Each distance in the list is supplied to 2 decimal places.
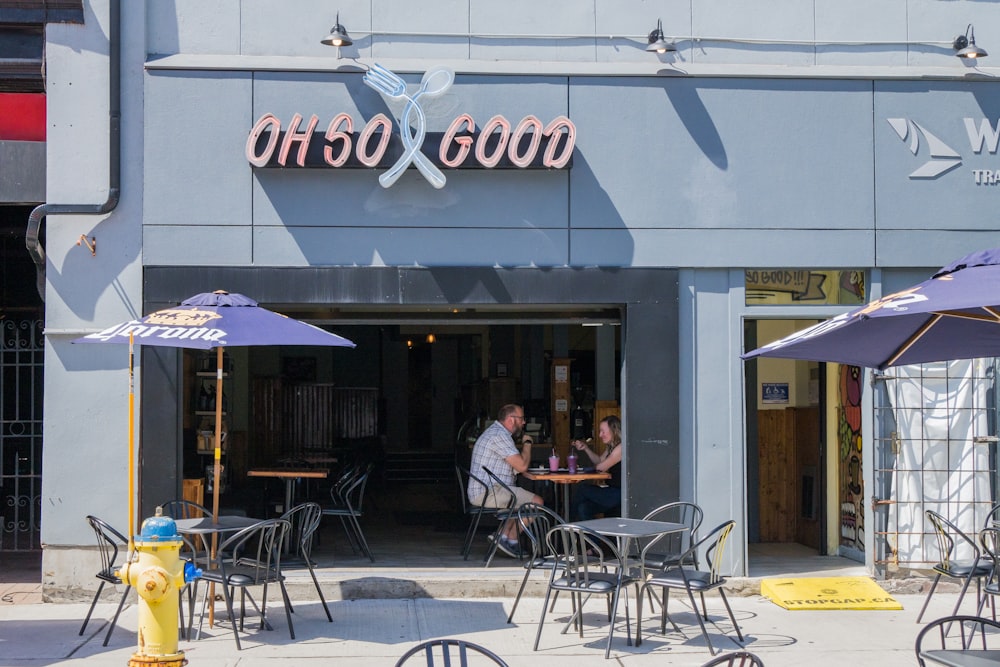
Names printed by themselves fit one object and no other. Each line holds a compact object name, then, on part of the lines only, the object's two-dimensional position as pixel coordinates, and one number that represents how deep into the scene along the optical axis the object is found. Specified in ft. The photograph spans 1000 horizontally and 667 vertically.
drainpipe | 30.73
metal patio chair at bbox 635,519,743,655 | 25.18
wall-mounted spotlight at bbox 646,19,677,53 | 31.81
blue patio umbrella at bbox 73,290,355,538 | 24.43
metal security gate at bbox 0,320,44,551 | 36.86
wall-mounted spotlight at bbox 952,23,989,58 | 32.01
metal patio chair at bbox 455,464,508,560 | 35.11
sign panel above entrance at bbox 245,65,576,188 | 30.99
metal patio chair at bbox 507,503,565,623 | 27.73
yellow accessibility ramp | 30.37
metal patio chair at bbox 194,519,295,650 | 25.31
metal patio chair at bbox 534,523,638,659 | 25.17
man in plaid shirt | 35.17
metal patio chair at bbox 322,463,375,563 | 34.79
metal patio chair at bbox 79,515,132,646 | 25.85
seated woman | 36.14
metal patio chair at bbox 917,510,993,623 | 26.48
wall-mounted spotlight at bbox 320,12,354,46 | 30.73
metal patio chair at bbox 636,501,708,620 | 29.53
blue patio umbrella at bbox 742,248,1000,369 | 16.71
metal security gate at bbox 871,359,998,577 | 32.45
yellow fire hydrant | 19.16
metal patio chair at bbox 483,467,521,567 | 33.27
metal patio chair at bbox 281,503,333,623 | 27.30
